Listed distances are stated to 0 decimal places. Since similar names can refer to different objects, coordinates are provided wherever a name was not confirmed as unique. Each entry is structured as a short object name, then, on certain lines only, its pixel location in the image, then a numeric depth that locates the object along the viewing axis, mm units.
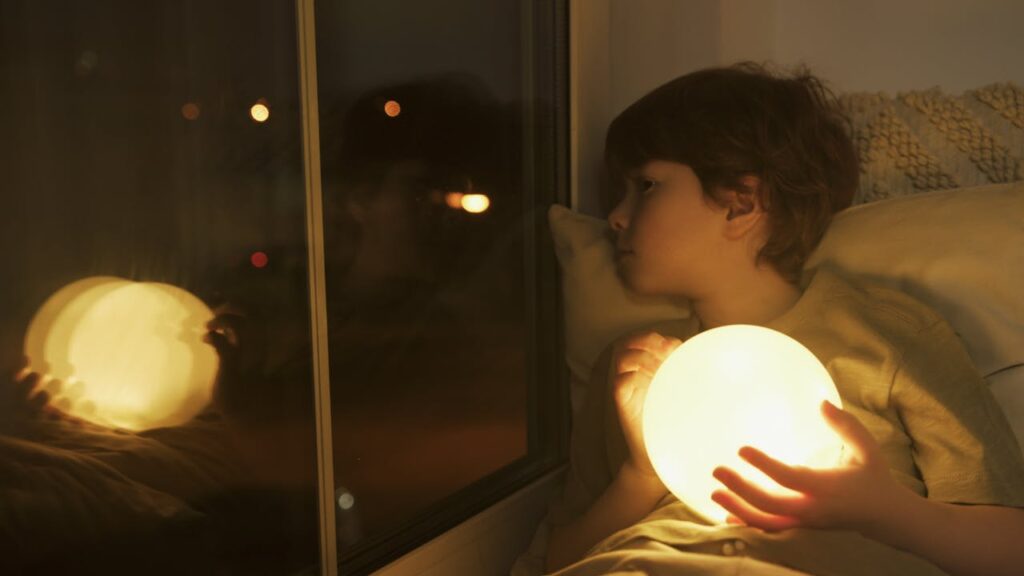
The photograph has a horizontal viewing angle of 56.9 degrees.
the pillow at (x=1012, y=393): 1246
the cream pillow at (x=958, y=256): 1280
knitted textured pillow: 1466
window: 901
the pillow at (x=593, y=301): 1467
